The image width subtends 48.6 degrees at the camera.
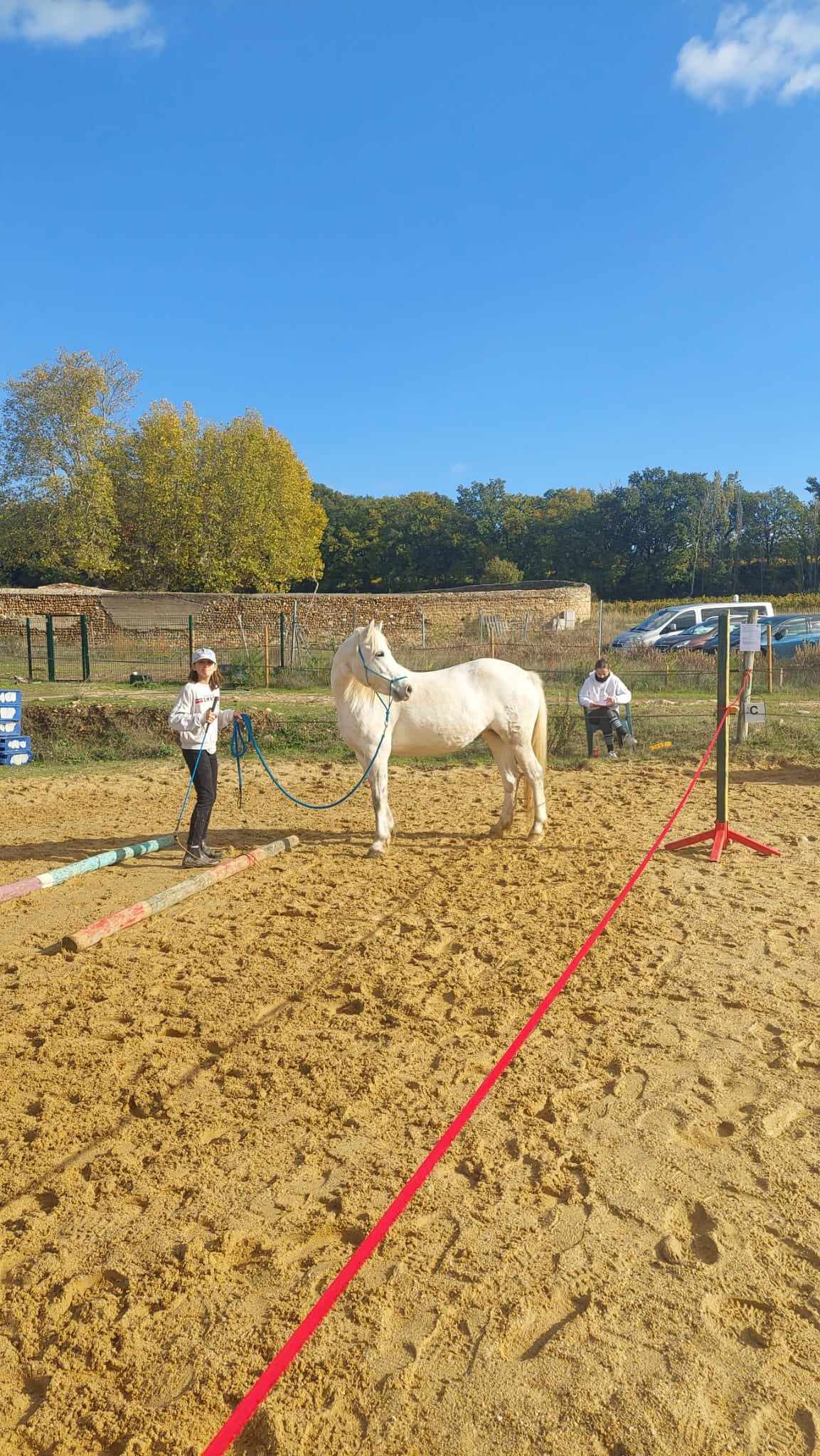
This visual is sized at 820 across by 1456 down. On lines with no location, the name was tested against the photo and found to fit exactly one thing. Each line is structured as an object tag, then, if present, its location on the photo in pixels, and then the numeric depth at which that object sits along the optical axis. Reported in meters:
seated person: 12.57
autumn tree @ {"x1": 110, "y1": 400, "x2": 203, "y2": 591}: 40.66
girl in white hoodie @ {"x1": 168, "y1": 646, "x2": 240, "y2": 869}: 7.39
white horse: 7.74
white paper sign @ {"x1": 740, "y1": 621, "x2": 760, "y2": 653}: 11.29
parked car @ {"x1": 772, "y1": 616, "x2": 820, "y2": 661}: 20.56
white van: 23.92
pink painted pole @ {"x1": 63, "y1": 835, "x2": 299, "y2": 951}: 5.56
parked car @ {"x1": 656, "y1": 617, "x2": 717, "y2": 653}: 22.16
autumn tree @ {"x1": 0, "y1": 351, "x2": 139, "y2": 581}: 39.19
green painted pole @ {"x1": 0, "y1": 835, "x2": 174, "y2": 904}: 6.35
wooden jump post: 7.59
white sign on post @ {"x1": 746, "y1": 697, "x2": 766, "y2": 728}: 10.41
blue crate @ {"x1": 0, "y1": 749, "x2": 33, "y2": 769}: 12.87
